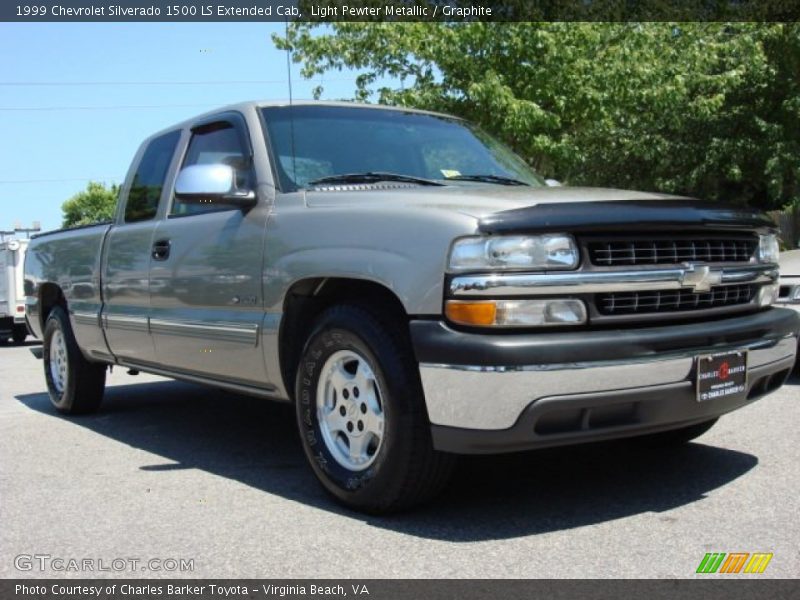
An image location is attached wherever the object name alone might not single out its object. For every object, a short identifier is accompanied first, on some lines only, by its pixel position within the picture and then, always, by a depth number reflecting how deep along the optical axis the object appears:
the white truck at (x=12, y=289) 18.25
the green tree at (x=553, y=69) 14.35
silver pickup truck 3.44
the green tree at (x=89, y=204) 75.06
